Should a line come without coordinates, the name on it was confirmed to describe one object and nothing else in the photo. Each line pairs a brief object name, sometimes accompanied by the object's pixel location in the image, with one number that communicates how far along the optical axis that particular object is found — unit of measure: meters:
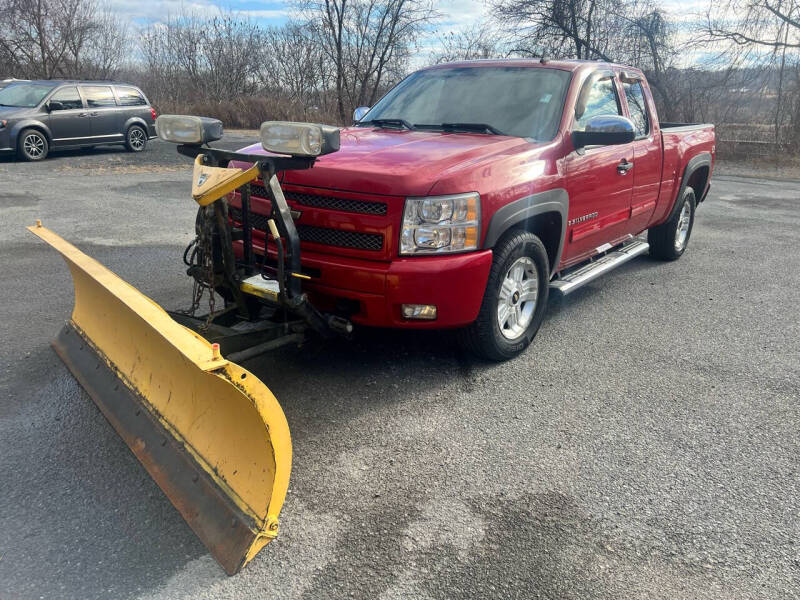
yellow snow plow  2.36
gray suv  13.67
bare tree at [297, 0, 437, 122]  27.48
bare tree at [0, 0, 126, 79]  26.16
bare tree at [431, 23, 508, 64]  23.67
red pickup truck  3.59
